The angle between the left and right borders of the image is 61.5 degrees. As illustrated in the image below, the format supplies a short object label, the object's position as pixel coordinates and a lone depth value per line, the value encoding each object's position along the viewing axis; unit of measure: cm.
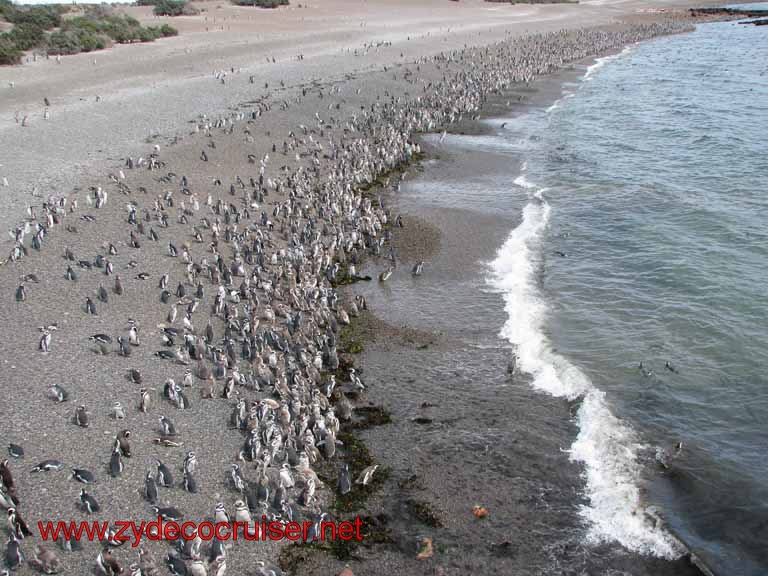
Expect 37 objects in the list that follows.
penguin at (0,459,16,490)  1127
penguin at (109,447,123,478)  1203
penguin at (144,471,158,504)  1159
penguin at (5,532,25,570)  998
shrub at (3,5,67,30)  5503
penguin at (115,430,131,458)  1257
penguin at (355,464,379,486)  1302
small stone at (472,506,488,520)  1232
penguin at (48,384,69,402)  1379
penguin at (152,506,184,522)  1135
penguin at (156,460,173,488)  1204
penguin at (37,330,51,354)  1543
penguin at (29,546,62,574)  1006
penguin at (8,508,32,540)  1053
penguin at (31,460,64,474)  1188
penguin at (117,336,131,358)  1577
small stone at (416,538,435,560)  1148
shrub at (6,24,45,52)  4806
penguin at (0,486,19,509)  1098
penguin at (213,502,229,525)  1143
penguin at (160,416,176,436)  1332
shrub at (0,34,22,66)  4312
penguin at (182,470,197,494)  1201
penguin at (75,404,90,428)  1316
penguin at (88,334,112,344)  1601
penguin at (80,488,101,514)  1120
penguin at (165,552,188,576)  1044
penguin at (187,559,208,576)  1033
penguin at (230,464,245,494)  1216
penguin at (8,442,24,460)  1213
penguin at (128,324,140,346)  1622
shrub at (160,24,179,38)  5775
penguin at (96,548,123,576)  1013
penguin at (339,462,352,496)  1276
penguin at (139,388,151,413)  1389
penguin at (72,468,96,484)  1180
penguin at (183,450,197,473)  1218
